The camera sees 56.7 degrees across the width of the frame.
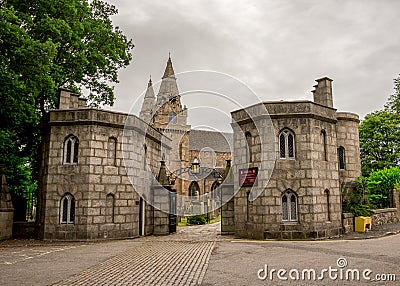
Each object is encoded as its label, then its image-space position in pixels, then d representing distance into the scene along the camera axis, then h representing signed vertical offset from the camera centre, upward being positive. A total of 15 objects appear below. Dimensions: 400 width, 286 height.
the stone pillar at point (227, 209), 20.09 -0.82
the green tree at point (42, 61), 16.27 +6.95
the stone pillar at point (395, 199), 22.83 -0.37
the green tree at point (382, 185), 23.94 +0.51
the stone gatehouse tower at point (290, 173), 16.95 +0.97
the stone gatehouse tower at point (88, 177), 17.47 +0.84
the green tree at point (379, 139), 38.25 +5.60
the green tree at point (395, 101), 44.06 +11.15
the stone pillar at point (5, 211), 18.06 -0.81
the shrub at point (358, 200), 19.03 -0.37
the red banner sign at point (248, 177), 17.78 +0.82
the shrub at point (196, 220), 30.46 -2.13
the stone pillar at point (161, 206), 21.00 -0.68
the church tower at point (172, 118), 58.24 +12.88
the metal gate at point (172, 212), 21.87 -1.08
